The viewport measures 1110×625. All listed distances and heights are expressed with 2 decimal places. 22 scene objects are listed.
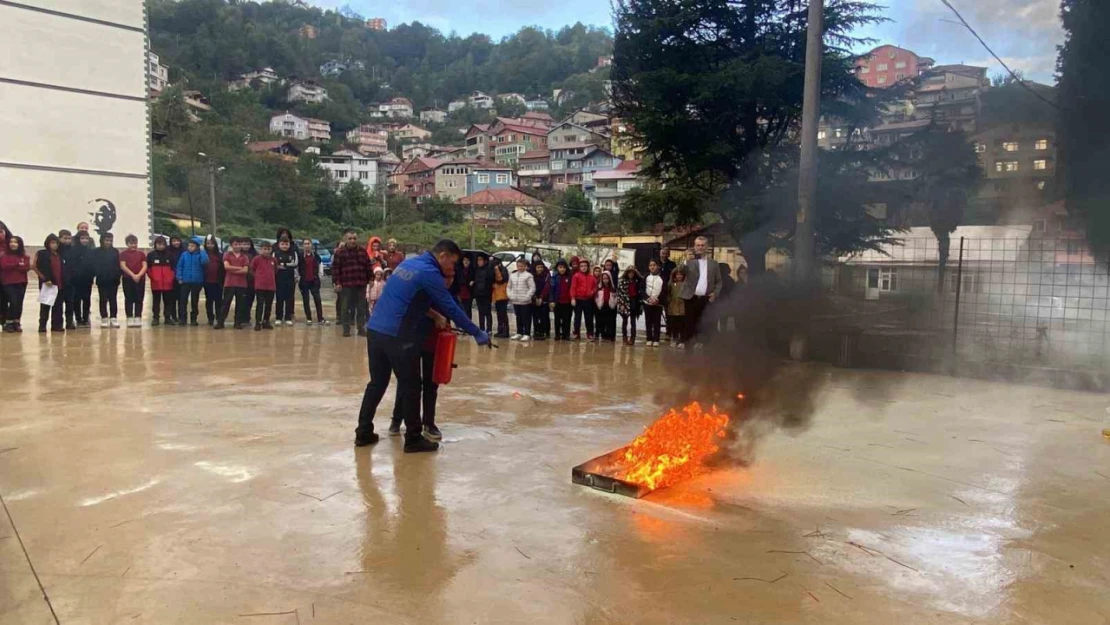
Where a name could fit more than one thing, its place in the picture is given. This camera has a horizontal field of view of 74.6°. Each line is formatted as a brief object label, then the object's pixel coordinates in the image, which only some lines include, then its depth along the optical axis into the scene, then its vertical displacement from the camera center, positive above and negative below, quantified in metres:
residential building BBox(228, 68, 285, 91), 119.17 +30.81
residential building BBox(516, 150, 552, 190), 90.88 +12.50
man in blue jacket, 5.46 -0.45
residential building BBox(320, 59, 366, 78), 151.90 +41.61
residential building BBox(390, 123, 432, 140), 128.75 +23.57
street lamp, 42.33 +5.30
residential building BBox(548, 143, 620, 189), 83.00 +12.47
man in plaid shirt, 12.28 -0.17
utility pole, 9.55 +1.45
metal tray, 4.62 -1.36
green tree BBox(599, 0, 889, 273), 12.08 +3.05
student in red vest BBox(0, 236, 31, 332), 11.36 -0.32
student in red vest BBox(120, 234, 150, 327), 12.44 -0.25
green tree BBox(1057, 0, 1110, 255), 8.52 +2.08
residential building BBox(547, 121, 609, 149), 87.19 +16.39
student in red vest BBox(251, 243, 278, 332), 12.66 -0.30
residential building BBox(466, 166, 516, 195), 83.75 +10.43
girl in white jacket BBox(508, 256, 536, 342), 12.60 -0.40
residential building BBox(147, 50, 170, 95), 98.00 +26.08
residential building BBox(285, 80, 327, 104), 124.25 +29.47
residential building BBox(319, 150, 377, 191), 93.25 +12.70
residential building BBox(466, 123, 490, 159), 108.16 +19.14
